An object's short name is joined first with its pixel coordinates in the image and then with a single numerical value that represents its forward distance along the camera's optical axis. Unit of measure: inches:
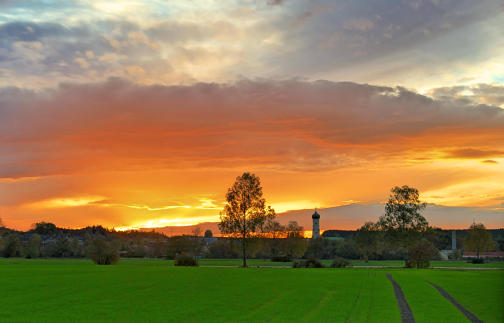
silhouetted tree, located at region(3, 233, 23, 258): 7086.6
